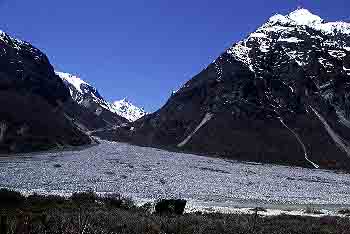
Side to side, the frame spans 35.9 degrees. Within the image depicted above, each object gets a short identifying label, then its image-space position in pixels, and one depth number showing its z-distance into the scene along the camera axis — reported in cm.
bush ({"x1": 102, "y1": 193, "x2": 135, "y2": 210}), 3502
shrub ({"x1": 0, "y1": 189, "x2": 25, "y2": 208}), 2987
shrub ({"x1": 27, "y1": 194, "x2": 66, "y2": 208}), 3094
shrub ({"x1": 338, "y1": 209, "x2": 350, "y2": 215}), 4354
